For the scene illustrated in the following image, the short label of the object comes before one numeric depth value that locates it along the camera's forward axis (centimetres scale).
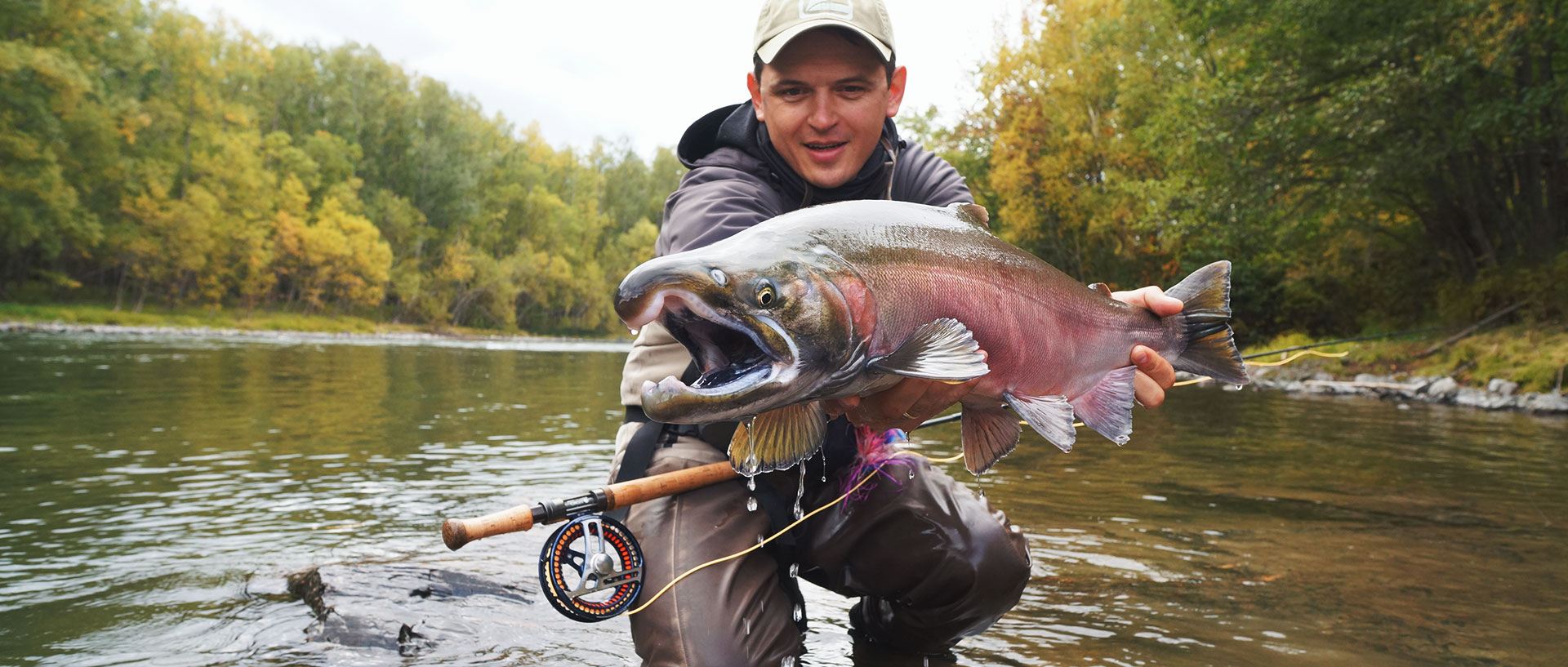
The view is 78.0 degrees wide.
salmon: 168
